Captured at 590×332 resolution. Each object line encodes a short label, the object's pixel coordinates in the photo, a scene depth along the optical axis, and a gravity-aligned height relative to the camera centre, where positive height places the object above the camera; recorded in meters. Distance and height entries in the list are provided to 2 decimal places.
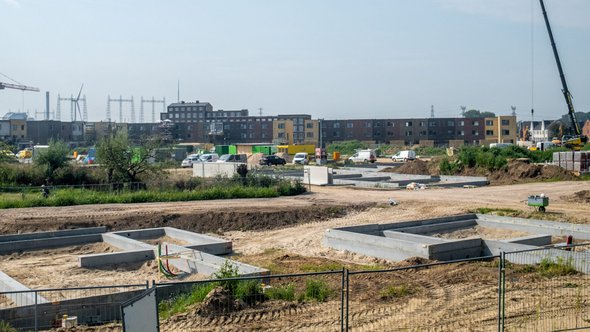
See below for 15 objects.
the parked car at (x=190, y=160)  64.75 -2.03
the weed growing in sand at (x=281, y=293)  13.80 -2.97
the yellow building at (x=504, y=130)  108.44 +1.03
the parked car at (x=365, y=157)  71.00 -1.93
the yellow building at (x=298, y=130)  122.75 +1.31
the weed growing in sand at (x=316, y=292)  13.74 -2.94
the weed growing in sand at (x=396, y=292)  14.17 -3.06
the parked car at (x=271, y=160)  65.75 -2.04
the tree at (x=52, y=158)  43.59 -1.16
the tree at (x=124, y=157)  38.34 -1.00
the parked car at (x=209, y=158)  65.50 -1.81
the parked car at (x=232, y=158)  63.33 -1.81
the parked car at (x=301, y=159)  68.56 -2.02
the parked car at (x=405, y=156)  73.25 -1.90
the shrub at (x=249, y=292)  13.24 -2.84
